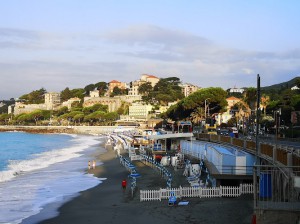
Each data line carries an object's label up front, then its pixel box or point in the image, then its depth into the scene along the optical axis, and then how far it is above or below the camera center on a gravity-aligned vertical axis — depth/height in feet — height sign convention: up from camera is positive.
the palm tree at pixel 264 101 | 297.00 +14.15
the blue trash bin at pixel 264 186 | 64.34 -9.22
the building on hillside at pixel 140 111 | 609.01 +14.24
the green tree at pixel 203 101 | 269.23 +12.63
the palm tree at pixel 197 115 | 274.46 +4.19
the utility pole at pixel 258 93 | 66.20 +4.46
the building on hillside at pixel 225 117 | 362.86 +4.67
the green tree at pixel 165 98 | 637.30 +33.58
